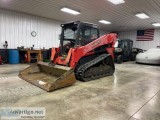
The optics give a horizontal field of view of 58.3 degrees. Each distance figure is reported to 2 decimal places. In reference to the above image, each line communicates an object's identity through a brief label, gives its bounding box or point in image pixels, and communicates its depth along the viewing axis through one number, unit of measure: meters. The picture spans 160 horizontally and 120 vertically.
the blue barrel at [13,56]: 8.83
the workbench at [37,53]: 9.34
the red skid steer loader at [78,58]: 4.84
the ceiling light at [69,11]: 8.38
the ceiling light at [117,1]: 6.74
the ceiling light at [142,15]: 9.12
